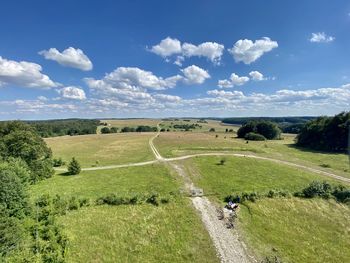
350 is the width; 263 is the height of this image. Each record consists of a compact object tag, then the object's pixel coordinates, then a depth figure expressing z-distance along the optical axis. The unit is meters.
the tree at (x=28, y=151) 44.59
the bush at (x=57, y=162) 56.40
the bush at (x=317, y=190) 34.62
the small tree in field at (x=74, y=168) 46.69
